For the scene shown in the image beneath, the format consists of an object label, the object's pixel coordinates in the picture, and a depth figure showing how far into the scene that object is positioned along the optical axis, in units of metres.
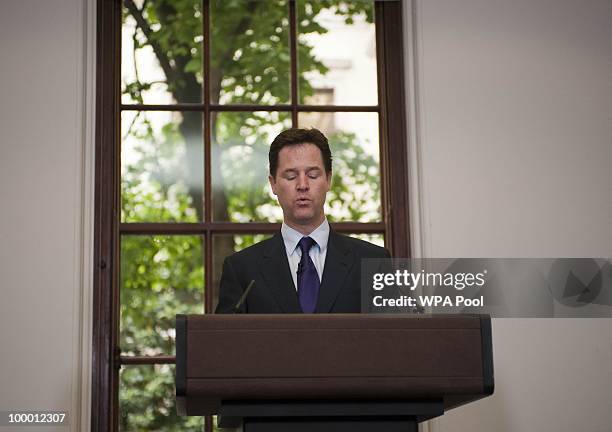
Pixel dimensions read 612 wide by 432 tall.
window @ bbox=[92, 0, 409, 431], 8.38
